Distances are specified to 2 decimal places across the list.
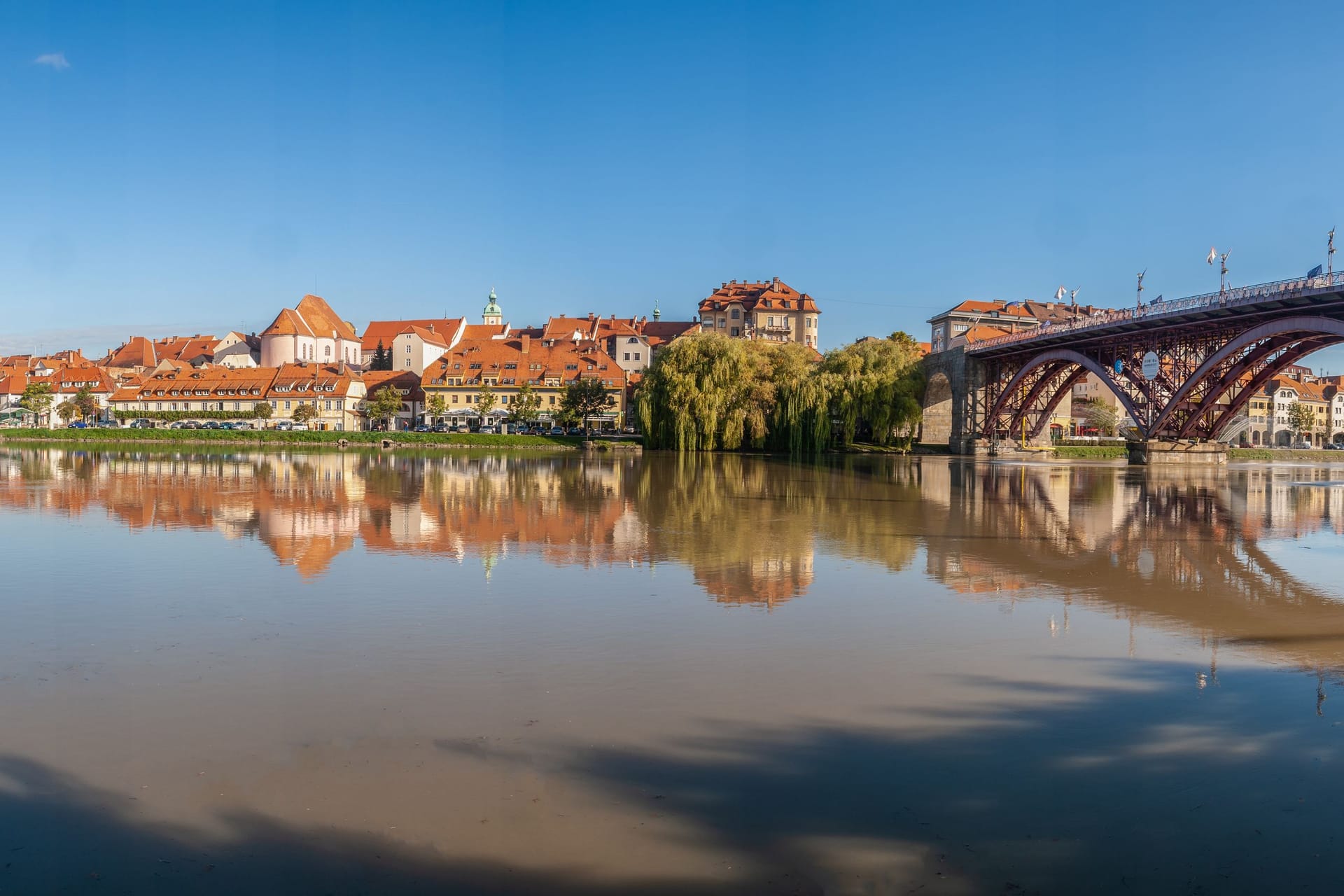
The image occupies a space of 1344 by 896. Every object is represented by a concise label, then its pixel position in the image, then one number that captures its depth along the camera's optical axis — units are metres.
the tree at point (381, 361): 118.19
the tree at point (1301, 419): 111.38
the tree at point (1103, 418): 92.19
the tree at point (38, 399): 88.62
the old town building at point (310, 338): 111.00
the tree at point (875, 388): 60.88
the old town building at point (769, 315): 111.56
